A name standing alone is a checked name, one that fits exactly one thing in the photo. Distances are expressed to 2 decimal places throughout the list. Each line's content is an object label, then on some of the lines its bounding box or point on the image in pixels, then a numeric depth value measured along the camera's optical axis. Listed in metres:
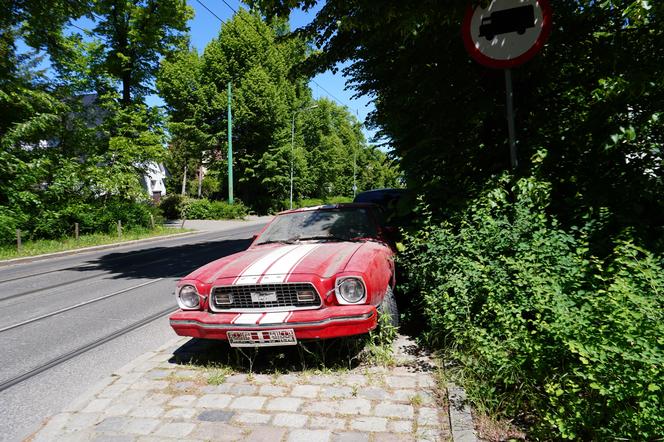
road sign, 3.68
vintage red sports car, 3.46
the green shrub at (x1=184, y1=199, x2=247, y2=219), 33.53
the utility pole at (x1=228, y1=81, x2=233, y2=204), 31.30
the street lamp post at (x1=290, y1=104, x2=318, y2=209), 36.44
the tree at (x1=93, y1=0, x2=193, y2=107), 24.17
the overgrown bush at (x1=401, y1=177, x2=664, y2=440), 1.99
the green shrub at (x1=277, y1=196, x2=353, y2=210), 40.44
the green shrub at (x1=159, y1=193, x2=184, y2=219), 34.31
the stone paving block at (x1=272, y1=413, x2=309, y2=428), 2.84
